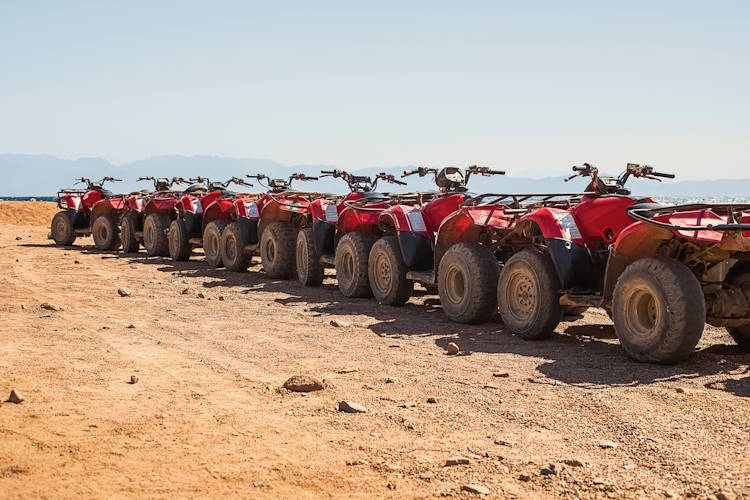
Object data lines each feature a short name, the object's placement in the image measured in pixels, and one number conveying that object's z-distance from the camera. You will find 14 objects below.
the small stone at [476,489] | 4.09
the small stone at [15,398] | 5.66
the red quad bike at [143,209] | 18.64
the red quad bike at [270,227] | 13.93
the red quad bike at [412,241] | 10.48
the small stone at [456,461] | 4.50
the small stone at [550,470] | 4.33
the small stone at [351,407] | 5.52
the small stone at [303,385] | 6.07
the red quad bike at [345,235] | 11.58
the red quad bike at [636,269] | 6.64
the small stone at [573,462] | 4.46
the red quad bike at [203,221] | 16.19
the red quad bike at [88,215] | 20.81
